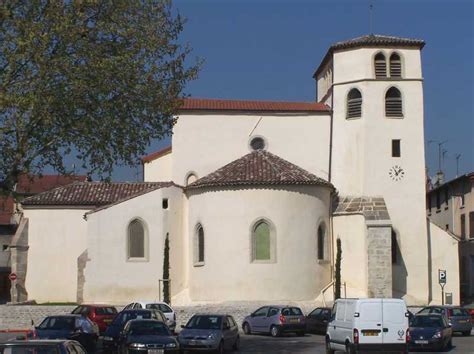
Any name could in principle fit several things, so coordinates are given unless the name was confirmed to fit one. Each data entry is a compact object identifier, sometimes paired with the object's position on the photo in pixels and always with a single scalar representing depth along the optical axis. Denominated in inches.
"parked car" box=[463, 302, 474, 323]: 1618.7
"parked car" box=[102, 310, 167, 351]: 1101.5
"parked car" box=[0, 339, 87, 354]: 598.5
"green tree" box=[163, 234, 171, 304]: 1824.6
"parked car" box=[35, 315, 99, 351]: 1060.5
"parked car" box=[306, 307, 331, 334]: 1487.5
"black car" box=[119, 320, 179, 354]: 979.9
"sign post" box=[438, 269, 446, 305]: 1792.6
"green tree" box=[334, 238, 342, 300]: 1780.3
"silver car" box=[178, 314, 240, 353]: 1092.5
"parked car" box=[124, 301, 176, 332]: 1432.9
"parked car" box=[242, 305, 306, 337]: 1423.5
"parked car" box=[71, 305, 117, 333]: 1392.7
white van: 983.0
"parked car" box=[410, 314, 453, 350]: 1168.2
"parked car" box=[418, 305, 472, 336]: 1472.7
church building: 1747.0
